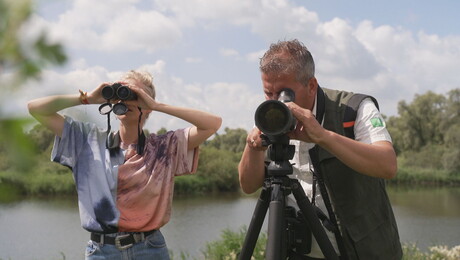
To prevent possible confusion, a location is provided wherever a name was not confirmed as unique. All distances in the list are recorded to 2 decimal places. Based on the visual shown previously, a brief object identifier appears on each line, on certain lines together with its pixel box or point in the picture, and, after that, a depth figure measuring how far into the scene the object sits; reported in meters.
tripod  1.45
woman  1.76
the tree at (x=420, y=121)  28.97
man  1.49
